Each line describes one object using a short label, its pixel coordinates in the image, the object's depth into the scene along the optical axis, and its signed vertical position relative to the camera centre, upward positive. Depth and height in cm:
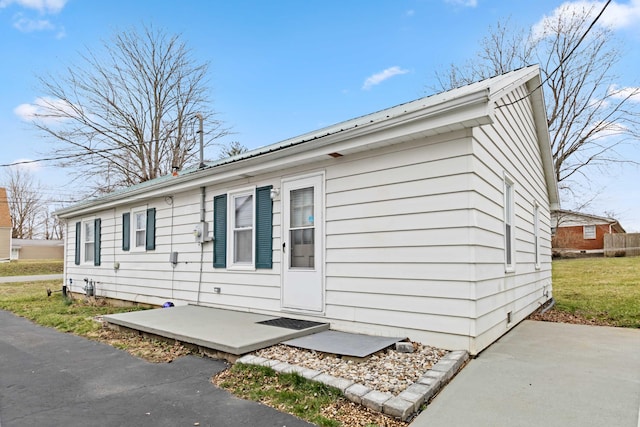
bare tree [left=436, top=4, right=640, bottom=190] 1738 +707
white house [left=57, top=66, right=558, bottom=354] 414 +13
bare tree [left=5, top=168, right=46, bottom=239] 3406 +286
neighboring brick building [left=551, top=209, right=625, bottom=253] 2386 +24
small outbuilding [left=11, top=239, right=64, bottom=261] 3522 -138
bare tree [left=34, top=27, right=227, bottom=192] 1869 +633
